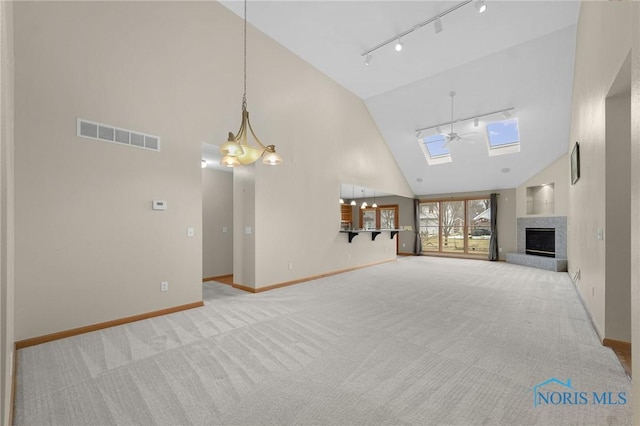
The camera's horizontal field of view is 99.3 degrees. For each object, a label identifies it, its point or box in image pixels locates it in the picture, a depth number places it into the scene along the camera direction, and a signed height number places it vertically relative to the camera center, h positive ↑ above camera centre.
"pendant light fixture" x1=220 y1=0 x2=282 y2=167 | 2.99 +0.71
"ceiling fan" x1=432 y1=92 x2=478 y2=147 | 6.71 +2.09
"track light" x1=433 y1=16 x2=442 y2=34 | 4.35 +3.08
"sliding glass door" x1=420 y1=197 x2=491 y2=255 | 9.98 -0.45
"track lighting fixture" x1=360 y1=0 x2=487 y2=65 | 4.02 +3.27
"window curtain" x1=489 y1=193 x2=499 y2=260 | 9.33 -0.55
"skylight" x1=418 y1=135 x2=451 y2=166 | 8.69 +2.16
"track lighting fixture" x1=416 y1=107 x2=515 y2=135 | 6.63 +2.49
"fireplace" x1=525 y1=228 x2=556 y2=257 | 8.01 -0.84
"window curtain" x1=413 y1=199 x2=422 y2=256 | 10.87 -0.57
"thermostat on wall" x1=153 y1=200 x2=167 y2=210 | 3.76 +0.12
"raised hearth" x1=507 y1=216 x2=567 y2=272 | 7.36 -0.95
